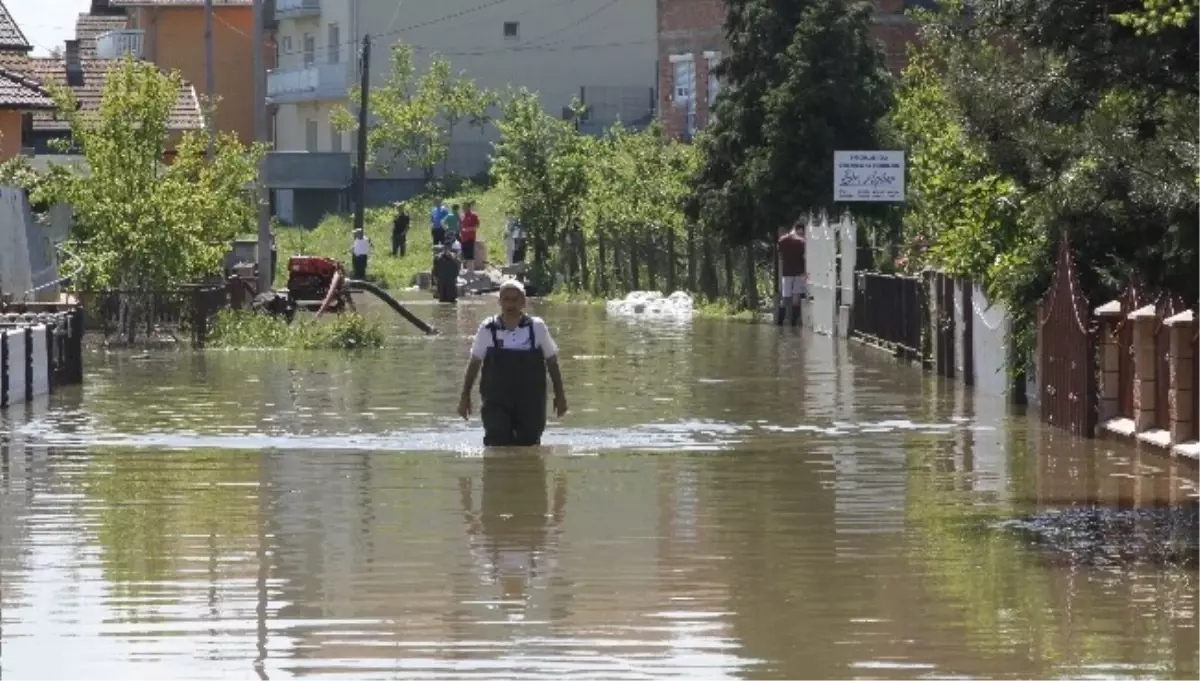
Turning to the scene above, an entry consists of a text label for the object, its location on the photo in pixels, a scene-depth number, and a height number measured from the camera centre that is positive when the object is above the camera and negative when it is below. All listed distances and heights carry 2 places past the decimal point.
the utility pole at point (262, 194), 46.53 +1.36
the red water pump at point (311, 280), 47.53 -0.18
